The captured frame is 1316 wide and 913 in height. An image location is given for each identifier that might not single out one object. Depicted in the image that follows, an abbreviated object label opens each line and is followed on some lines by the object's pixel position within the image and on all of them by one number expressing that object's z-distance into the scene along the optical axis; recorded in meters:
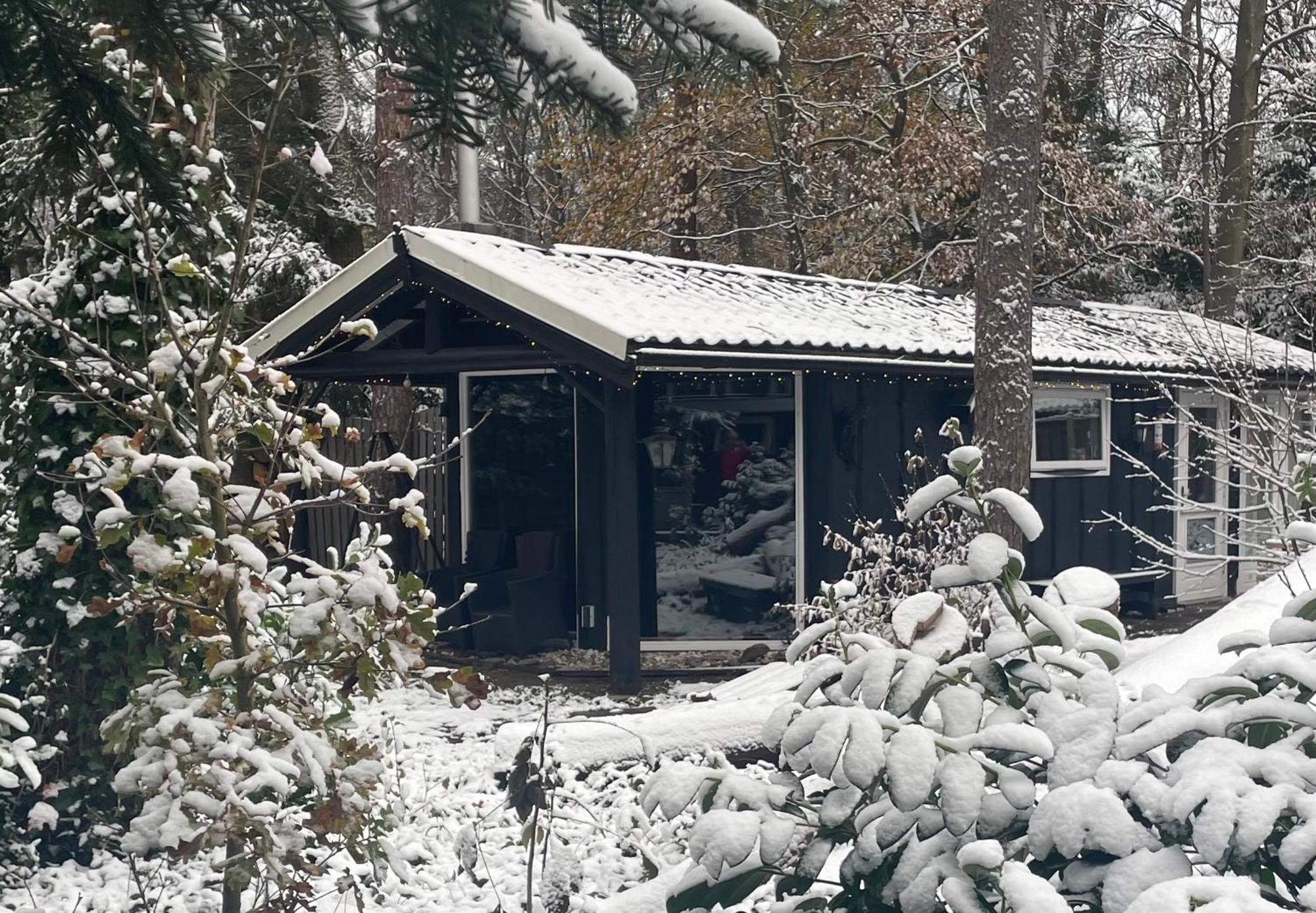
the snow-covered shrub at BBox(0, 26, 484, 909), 3.57
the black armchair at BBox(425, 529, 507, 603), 12.22
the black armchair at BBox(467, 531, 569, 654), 11.48
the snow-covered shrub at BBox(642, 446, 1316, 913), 1.89
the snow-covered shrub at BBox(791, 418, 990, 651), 7.86
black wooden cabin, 9.97
